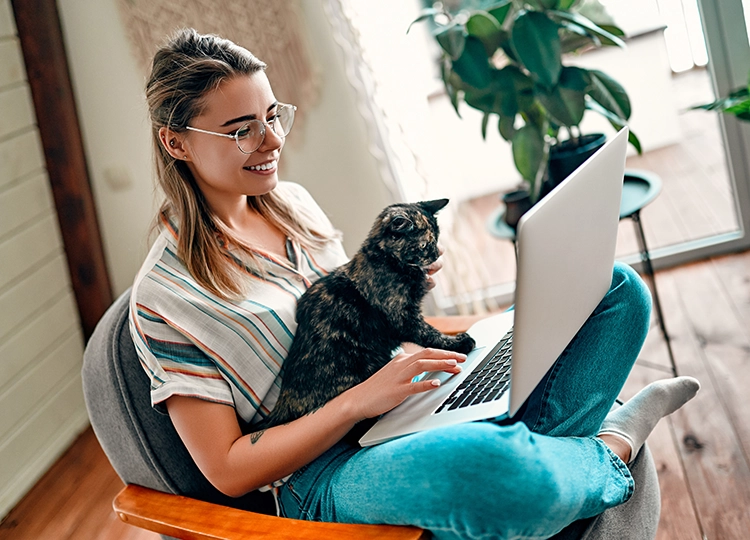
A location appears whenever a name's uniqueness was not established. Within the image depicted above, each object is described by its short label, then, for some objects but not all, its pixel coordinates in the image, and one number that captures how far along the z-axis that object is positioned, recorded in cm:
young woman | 101
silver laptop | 95
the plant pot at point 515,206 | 221
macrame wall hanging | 248
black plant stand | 194
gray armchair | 114
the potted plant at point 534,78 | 193
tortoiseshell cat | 124
